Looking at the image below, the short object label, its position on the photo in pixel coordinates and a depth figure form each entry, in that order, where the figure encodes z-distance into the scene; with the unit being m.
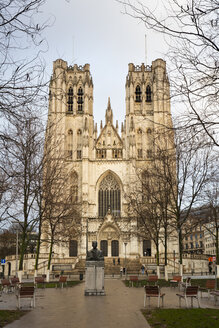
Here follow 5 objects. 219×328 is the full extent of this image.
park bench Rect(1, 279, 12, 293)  16.73
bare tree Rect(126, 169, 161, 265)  22.97
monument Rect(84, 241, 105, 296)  14.33
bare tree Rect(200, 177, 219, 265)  25.94
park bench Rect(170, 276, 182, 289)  17.59
